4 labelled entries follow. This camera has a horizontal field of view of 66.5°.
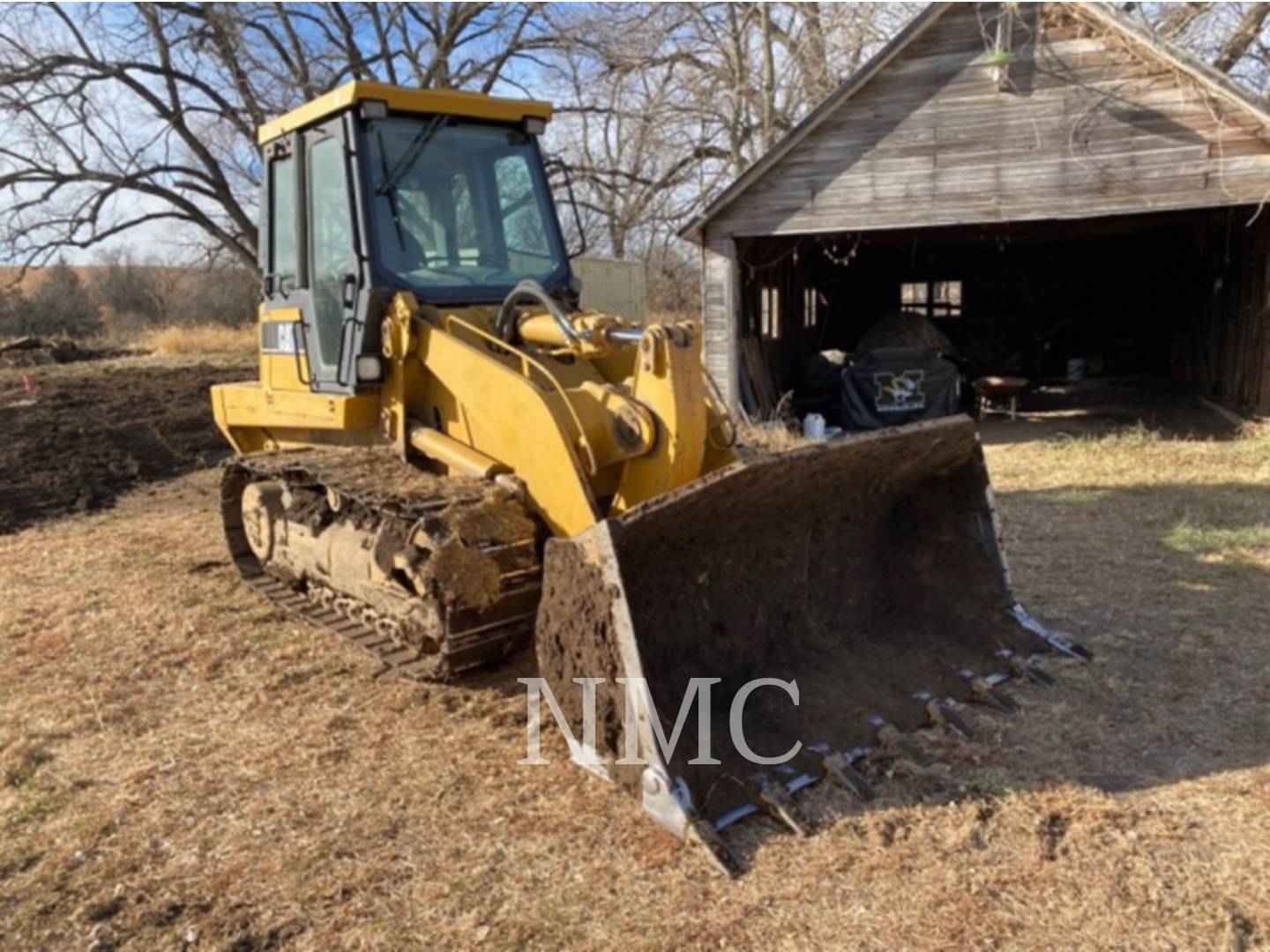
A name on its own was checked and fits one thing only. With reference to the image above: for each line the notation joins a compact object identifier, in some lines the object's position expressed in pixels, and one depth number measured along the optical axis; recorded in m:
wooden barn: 9.75
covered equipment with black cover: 12.27
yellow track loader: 3.57
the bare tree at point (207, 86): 21.12
